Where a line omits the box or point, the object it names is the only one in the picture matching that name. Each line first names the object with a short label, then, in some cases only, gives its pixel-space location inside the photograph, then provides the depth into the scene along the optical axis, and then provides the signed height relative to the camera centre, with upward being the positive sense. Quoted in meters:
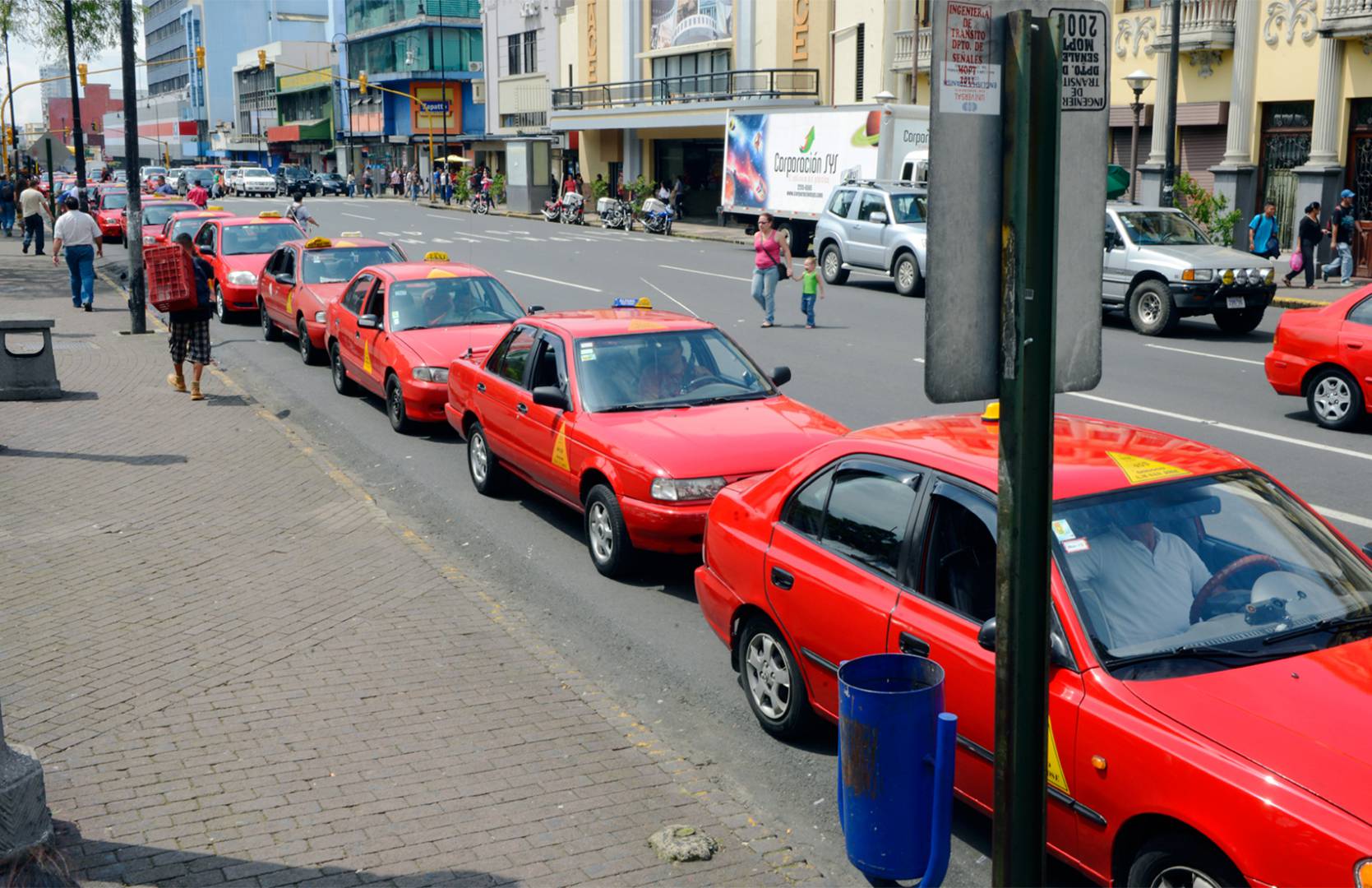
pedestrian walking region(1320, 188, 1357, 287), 25.50 -0.25
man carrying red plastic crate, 14.27 -1.15
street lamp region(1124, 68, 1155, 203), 28.25 +2.86
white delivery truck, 33.75 +1.75
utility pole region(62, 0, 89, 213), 34.81 +2.68
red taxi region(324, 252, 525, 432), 12.92 -1.06
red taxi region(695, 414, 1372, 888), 3.93 -1.46
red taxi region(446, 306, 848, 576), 8.30 -1.34
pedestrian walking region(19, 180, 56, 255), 33.56 +0.21
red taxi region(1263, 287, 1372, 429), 12.75 -1.33
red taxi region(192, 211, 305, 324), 21.62 -0.47
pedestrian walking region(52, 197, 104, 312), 22.28 -0.42
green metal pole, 3.26 -0.45
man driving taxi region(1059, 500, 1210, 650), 4.66 -1.25
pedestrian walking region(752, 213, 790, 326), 20.53 -0.67
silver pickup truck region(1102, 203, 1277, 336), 19.61 -0.79
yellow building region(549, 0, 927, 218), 45.38 +5.77
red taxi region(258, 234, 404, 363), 17.39 -0.76
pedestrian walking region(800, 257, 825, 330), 20.53 -1.03
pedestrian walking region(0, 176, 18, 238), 45.50 +0.54
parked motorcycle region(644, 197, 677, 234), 47.25 +0.19
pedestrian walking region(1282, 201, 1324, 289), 24.72 -0.25
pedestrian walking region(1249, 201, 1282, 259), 25.31 -0.26
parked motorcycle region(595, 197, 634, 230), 50.59 +0.30
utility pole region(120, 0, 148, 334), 18.72 +1.09
